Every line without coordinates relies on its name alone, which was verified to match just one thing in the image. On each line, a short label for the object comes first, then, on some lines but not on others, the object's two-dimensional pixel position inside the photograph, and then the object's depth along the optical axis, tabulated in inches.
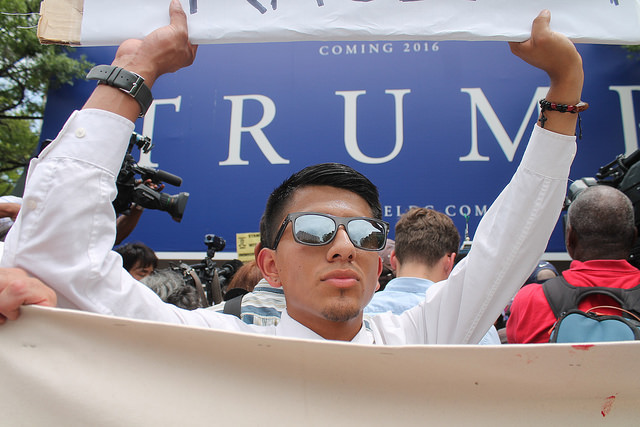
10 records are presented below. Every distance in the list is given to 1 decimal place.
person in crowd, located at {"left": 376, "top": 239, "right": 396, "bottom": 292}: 121.7
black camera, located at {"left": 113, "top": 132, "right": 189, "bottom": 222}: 108.7
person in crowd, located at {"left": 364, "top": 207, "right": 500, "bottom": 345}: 86.7
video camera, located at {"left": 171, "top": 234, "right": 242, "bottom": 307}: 118.7
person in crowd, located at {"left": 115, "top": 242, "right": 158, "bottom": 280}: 124.0
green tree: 215.2
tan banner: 35.8
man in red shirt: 74.0
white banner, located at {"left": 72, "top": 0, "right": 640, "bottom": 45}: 51.3
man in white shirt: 44.6
